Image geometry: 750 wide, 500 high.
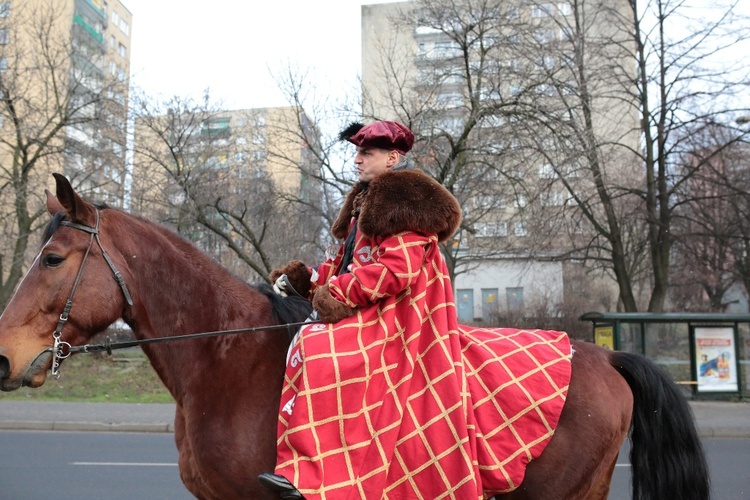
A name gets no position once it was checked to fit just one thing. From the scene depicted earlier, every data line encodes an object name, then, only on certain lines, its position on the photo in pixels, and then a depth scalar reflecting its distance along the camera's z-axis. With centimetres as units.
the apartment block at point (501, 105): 1455
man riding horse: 274
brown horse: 276
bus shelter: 1533
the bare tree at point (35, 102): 1886
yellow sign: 1540
